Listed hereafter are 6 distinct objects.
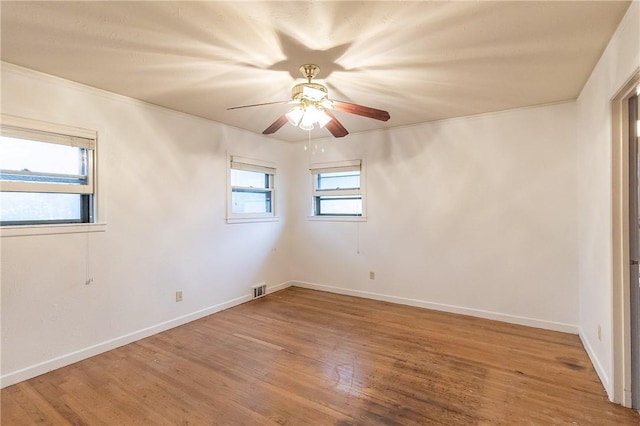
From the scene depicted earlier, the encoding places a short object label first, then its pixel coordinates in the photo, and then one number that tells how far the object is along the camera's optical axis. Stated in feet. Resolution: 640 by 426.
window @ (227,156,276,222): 14.23
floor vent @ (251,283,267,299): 15.01
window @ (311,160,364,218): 15.46
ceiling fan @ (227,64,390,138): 7.59
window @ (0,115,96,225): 7.98
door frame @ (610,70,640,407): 6.93
